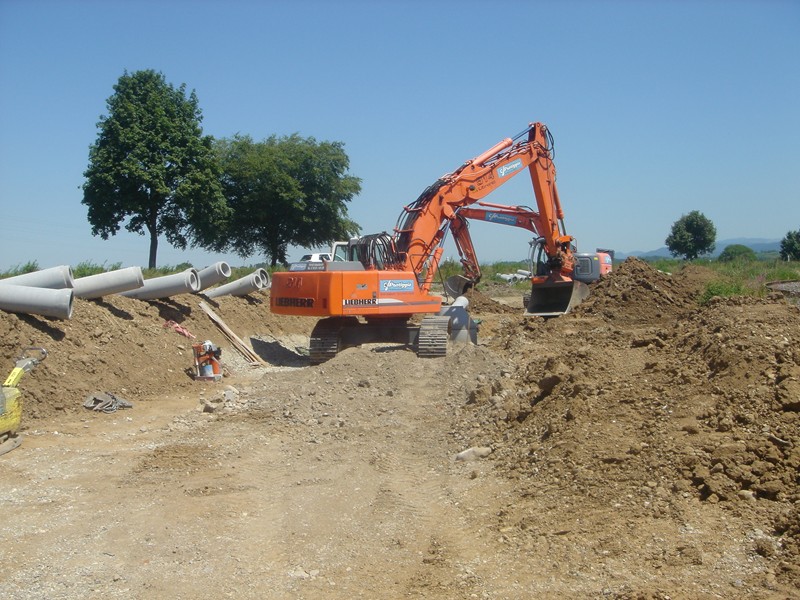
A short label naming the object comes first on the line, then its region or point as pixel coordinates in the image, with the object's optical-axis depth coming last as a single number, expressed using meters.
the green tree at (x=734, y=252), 41.88
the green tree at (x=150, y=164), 27.77
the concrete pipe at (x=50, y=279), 11.64
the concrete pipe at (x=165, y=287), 14.77
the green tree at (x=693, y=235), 54.31
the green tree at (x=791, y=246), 47.84
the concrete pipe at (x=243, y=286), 18.20
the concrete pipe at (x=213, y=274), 16.09
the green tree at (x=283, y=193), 37.81
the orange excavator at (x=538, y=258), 17.86
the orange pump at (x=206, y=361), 12.70
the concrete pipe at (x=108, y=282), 12.91
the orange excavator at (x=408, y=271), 13.25
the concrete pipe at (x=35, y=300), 10.67
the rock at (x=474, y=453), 7.31
